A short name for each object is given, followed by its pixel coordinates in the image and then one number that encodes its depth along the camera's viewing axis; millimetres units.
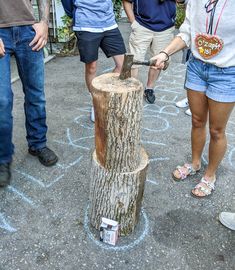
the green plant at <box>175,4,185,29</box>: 8876
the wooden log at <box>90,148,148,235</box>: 2082
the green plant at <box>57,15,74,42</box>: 6324
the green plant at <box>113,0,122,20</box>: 8344
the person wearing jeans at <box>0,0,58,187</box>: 2387
